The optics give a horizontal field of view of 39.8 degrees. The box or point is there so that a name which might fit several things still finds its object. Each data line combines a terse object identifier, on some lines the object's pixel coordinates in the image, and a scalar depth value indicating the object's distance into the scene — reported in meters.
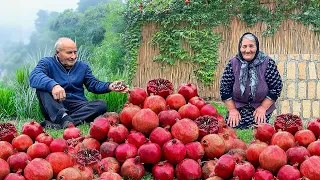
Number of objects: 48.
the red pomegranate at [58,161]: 2.60
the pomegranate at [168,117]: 3.16
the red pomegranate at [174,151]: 2.94
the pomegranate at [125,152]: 3.04
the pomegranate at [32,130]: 3.21
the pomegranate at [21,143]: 2.96
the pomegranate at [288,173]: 2.41
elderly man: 5.47
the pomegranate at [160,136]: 3.03
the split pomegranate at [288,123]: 2.91
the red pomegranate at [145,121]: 3.10
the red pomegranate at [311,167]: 2.37
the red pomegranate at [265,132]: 2.85
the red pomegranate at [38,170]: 2.50
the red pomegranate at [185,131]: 3.02
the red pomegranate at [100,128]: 3.24
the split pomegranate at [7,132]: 3.07
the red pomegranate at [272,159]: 2.52
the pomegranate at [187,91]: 3.56
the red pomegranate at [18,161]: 2.66
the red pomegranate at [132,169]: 2.96
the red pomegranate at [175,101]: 3.37
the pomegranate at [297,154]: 2.55
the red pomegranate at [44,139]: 3.01
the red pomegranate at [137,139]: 3.10
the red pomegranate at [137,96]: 3.42
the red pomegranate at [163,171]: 2.94
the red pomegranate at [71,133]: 3.56
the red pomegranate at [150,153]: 2.96
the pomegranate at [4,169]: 2.57
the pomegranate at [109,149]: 3.13
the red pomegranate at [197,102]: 3.43
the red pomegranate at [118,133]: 3.15
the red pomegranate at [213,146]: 3.05
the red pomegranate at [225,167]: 2.58
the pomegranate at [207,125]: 3.14
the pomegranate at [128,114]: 3.25
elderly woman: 4.90
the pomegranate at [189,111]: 3.27
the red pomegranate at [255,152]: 2.66
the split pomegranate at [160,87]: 3.49
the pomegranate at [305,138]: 2.74
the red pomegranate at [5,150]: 2.83
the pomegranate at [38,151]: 2.82
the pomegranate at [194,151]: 3.00
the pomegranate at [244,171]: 2.52
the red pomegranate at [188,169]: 2.90
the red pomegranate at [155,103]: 3.29
